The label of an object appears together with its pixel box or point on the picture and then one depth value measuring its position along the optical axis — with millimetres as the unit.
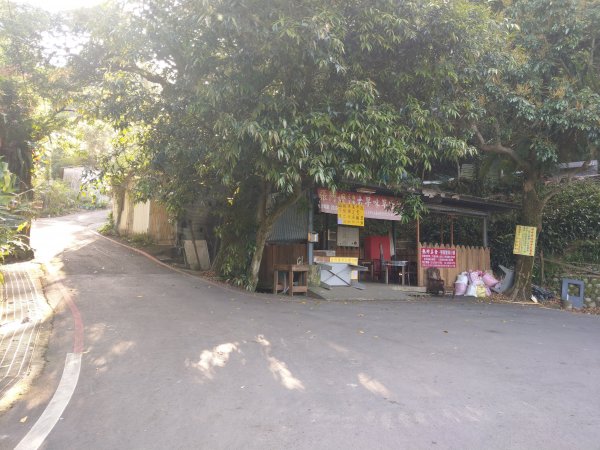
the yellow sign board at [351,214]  13281
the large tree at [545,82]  11555
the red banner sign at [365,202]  12952
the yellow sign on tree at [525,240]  14177
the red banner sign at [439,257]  14847
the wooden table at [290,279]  12523
